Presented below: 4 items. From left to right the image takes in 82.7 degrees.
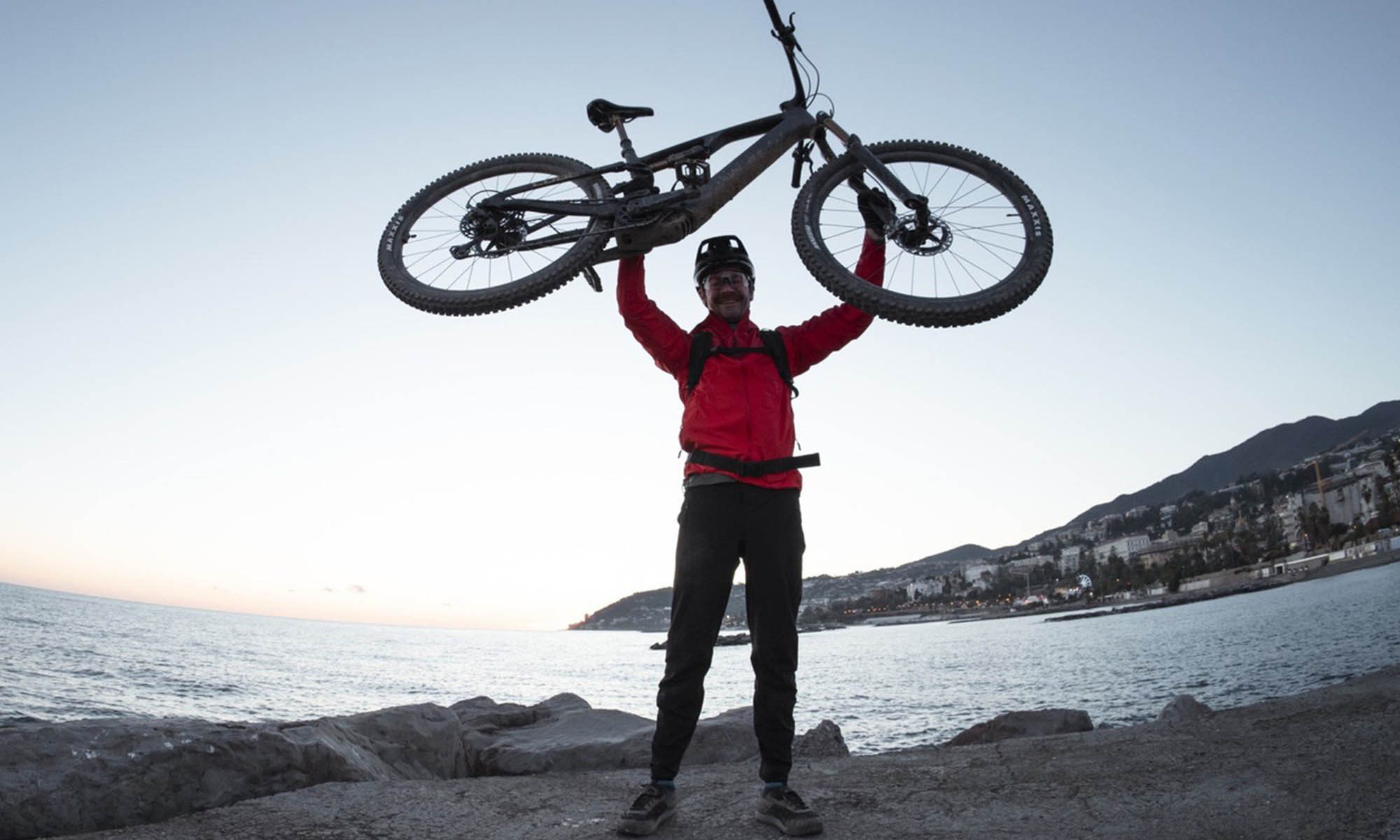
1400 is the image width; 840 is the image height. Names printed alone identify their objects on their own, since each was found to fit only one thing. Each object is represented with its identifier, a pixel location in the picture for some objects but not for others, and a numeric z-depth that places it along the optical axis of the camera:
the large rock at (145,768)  3.80
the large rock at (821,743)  7.04
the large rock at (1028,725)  8.47
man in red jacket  3.76
